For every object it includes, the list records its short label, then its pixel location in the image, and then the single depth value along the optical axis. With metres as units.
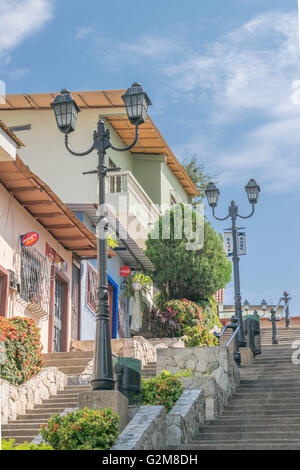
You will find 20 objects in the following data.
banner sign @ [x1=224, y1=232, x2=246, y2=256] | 21.50
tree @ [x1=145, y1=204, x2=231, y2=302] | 26.50
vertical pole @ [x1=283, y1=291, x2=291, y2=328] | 34.12
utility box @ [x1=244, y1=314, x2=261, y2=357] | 20.72
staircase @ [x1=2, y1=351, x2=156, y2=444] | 13.03
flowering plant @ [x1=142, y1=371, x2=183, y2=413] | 13.06
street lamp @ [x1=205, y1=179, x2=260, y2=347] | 20.94
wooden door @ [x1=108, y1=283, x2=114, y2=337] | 26.27
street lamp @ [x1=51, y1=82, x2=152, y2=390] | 11.27
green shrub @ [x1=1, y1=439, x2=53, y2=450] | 10.25
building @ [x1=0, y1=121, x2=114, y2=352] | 17.62
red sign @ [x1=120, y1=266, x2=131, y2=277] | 26.91
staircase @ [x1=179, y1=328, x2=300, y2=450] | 11.56
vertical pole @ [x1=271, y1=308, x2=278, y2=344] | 26.48
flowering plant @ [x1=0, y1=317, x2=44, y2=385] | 14.97
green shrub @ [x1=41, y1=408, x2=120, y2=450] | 10.43
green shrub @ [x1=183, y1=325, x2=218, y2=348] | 19.86
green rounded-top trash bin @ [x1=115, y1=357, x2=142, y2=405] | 12.55
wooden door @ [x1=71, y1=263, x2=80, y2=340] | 22.50
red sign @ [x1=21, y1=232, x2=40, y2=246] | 18.44
